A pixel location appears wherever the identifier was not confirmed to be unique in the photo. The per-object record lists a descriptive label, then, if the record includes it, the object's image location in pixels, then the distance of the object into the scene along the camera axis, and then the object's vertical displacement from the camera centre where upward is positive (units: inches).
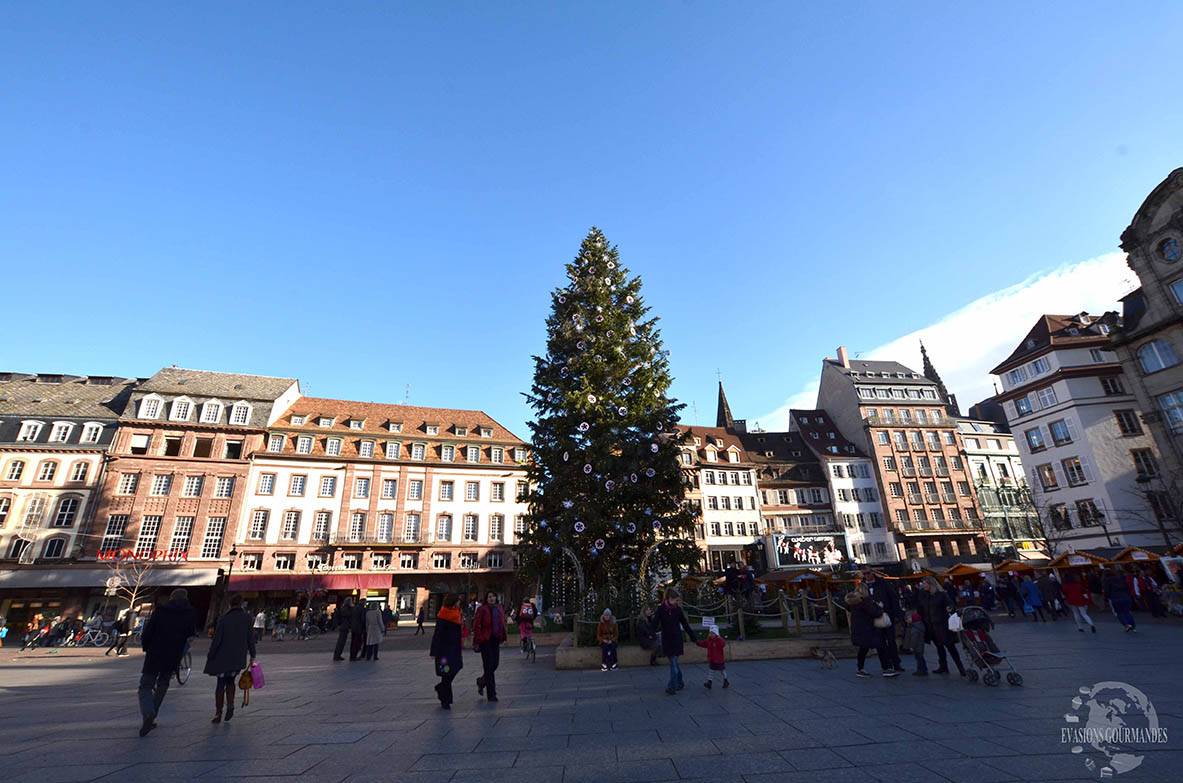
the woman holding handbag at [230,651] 320.5 -22.2
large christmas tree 761.0 +208.4
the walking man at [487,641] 357.4 -24.6
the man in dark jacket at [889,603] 401.4 -13.4
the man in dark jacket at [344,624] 695.2 -20.6
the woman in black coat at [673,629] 376.5 -23.4
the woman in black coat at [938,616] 374.6 -21.6
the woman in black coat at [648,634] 542.6 -36.9
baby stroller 340.8 -40.0
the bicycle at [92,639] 1142.3 -43.4
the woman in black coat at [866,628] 401.4 -29.3
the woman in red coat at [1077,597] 637.9 -21.5
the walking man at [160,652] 293.0 -19.8
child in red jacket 382.9 -40.1
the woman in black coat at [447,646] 339.3 -25.9
